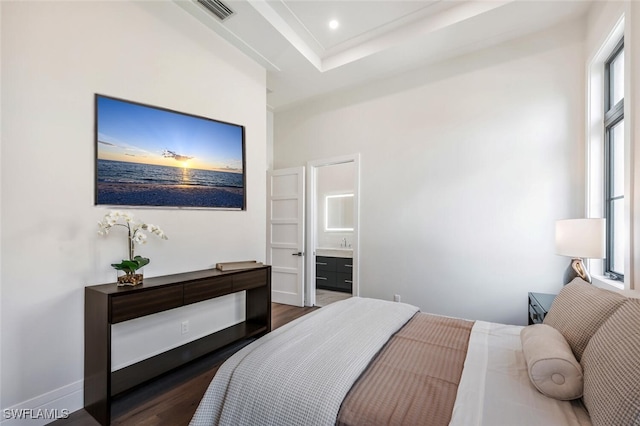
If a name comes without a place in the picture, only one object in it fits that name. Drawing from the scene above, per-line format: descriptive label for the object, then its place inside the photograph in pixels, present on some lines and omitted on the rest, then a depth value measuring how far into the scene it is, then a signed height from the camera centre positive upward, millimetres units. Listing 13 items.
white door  4258 -326
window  2248 +452
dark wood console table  1812 -736
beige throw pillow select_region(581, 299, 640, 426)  781 -497
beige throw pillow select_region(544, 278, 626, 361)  1185 -462
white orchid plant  2012 -143
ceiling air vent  2457 +1855
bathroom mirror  5605 +23
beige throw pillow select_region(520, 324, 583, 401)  1033 -598
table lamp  1888 -182
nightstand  2070 -721
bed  947 -701
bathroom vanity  5094 -1056
